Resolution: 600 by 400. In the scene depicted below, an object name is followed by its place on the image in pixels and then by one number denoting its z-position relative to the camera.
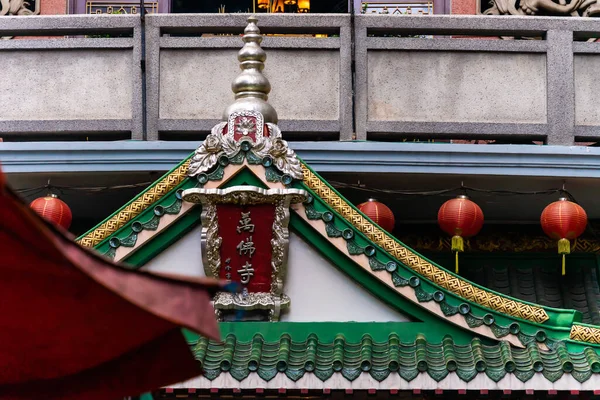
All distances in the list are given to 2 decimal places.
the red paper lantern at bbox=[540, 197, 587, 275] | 13.98
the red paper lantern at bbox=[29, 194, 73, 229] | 13.78
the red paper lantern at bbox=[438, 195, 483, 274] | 13.93
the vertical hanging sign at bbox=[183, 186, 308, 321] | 11.53
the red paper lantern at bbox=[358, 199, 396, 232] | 13.98
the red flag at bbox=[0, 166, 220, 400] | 5.86
